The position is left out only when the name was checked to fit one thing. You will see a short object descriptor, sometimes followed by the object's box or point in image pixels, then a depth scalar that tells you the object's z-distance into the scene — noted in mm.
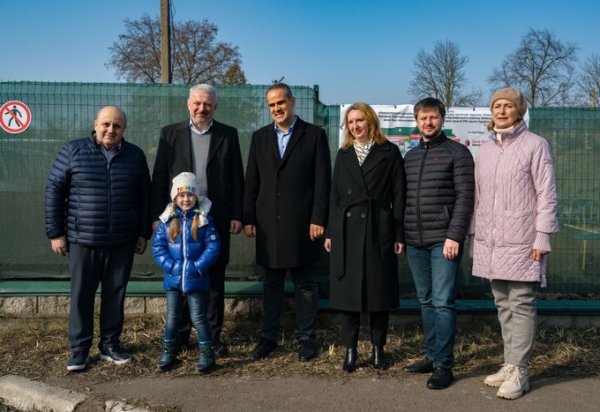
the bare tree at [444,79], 36906
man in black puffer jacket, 3828
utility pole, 11492
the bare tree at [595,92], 34222
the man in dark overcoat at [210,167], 4492
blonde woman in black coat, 4082
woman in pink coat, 3584
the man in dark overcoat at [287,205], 4453
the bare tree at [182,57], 30547
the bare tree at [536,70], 35406
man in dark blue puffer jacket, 4254
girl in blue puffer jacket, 4121
